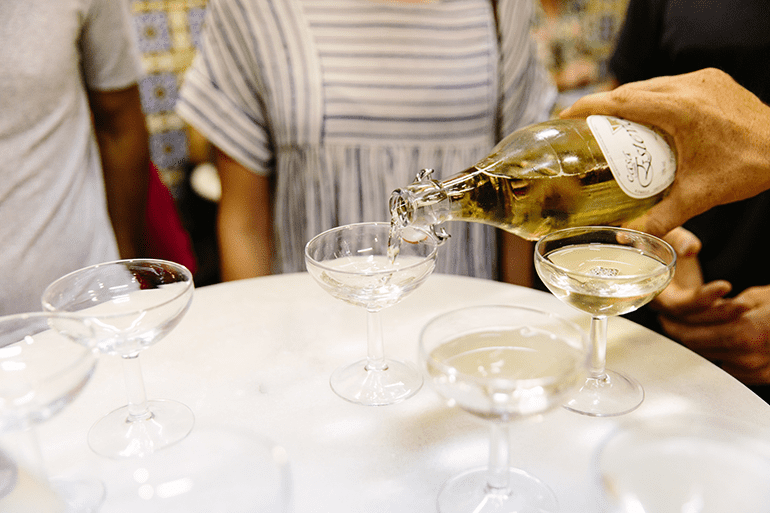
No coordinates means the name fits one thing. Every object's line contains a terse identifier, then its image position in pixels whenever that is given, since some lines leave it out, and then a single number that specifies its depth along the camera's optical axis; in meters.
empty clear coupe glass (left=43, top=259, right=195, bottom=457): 0.60
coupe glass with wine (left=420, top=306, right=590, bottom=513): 0.43
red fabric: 1.62
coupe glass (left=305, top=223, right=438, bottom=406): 0.68
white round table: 0.56
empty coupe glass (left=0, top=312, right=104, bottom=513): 0.47
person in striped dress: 1.17
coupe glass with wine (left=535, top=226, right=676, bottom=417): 0.63
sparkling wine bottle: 0.73
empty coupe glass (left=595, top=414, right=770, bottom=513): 0.52
